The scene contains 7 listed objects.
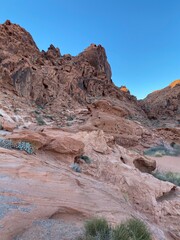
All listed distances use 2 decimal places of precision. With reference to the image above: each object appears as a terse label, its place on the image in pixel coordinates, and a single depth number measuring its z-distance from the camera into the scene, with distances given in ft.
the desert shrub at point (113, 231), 6.16
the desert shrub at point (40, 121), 46.10
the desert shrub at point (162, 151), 39.65
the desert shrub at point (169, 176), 21.69
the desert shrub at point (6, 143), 13.52
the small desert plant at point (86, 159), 17.83
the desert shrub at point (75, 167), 14.73
